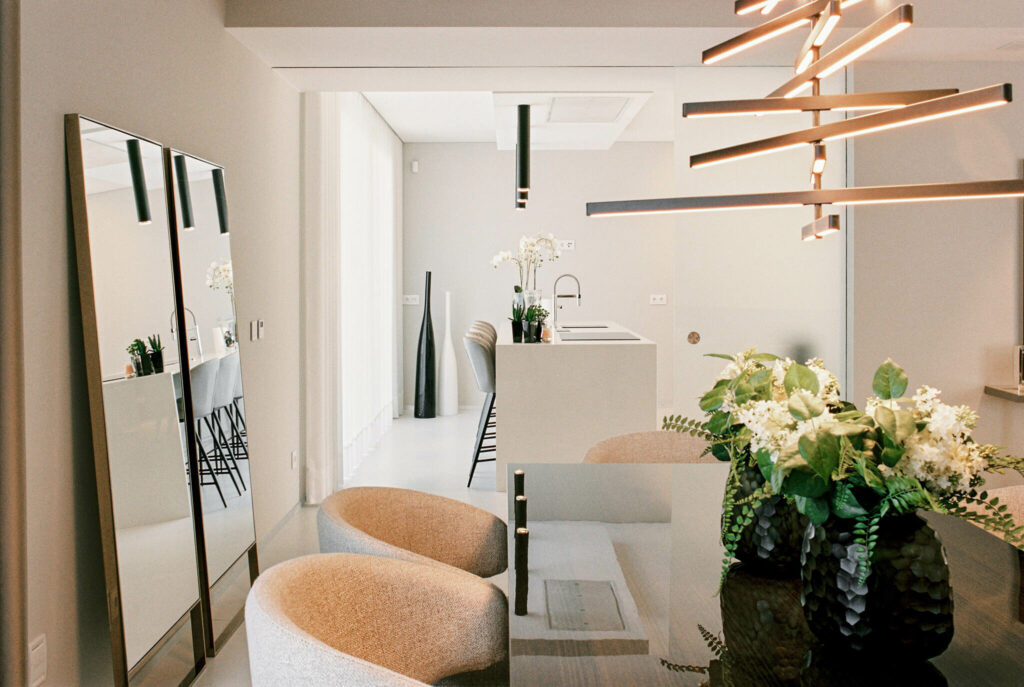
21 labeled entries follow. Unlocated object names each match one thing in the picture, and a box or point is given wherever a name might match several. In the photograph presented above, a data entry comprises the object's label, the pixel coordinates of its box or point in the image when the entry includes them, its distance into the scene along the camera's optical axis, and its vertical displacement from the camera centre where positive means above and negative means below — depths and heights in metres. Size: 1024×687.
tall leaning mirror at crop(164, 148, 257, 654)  2.98 -0.40
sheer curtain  4.85 -0.06
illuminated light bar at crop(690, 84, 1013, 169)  1.27 +0.23
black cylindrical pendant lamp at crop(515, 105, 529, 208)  5.39 +0.73
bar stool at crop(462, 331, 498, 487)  5.10 -0.56
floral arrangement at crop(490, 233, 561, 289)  5.67 +0.16
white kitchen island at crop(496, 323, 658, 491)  4.86 -0.71
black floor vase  7.97 -0.90
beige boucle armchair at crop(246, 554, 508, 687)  1.58 -0.65
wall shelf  3.93 -0.61
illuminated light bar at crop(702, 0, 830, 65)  1.48 +0.42
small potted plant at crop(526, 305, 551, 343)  5.17 -0.31
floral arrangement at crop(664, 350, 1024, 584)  1.17 -0.28
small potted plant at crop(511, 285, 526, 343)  5.18 -0.26
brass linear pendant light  1.36 +0.24
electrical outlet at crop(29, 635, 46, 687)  2.08 -0.93
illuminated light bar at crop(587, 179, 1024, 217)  1.42 +0.12
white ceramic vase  8.28 -1.05
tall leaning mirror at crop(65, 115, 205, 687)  2.31 -0.35
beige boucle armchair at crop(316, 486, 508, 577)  2.25 -0.68
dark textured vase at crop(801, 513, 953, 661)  1.15 -0.45
